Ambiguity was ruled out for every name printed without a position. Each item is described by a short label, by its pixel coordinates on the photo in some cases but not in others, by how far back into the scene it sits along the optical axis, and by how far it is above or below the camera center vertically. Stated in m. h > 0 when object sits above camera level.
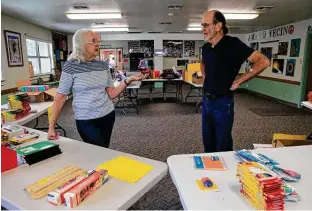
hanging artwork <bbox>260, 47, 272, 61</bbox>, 8.02 +0.46
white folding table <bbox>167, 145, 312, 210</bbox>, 0.94 -0.54
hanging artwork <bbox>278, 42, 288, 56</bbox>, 7.13 +0.50
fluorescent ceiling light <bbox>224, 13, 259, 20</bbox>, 5.49 +1.16
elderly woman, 1.70 -0.18
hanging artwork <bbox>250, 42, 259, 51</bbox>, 9.16 +0.78
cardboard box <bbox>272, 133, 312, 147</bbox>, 2.42 -0.78
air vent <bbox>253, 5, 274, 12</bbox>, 4.76 +1.15
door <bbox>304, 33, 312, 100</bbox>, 6.24 -0.08
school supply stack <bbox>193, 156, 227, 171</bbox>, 1.23 -0.53
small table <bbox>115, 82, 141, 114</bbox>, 6.14 -1.09
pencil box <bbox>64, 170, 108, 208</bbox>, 0.92 -0.51
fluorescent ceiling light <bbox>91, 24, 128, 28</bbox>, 7.25 +1.19
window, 6.97 +0.27
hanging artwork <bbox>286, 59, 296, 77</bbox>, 6.77 -0.07
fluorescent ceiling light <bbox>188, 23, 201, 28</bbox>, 7.48 +1.27
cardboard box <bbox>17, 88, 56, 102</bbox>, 3.35 -0.46
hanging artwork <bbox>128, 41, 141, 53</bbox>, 11.54 +0.87
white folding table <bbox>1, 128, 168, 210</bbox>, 0.94 -0.55
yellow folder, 1.14 -0.54
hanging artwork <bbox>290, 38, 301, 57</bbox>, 6.56 +0.49
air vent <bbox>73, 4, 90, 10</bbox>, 4.50 +1.11
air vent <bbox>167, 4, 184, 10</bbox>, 4.63 +1.15
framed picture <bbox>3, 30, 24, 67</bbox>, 5.57 +0.38
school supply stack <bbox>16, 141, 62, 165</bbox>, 1.29 -0.49
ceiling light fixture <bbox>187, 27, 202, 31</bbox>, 8.52 +1.30
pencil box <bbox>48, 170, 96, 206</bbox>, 0.93 -0.51
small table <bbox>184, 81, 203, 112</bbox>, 6.08 -0.56
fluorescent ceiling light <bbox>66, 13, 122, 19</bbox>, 5.32 +1.11
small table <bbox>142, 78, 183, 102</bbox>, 7.19 -0.53
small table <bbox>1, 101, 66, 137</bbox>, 2.41 -0.56
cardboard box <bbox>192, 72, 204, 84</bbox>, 6.25 -0.36
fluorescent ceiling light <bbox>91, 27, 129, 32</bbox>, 8.18 +1.23
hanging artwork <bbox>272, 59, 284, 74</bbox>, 7.33 -0.05
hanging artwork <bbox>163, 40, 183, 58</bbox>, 11.52 +0.78
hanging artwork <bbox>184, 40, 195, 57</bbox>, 11.67 +0.80
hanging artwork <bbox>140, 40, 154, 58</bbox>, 11.44 +0.82
